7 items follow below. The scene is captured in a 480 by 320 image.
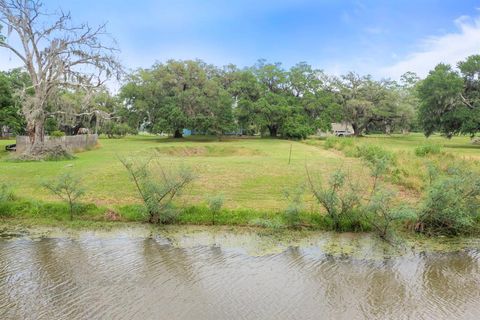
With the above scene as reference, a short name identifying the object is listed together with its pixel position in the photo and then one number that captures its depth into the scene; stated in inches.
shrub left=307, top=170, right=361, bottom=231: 394.3
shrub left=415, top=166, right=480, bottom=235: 367.6
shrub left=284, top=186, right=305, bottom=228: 395.5
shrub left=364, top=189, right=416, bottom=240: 355.6
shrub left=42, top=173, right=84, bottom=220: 416.2
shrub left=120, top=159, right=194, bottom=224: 406.3
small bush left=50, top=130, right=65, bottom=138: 994.6
